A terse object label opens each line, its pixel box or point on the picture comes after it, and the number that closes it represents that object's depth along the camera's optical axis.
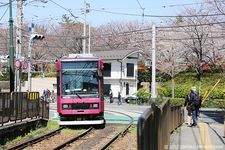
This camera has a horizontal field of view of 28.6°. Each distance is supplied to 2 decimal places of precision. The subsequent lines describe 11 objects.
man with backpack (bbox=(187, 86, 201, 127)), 17.86
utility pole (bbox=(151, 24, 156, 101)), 28.55
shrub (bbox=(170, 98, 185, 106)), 44.54
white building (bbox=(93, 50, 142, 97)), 58.81
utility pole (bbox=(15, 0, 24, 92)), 28.73
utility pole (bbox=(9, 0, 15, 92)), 23.02
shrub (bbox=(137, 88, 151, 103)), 50.66
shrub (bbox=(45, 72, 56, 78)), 67.69
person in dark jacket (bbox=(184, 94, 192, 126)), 18.10
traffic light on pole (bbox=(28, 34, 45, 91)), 31.98
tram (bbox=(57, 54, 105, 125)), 19.17
